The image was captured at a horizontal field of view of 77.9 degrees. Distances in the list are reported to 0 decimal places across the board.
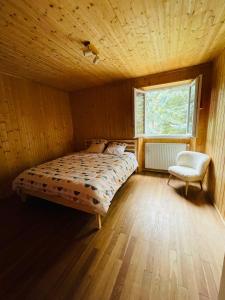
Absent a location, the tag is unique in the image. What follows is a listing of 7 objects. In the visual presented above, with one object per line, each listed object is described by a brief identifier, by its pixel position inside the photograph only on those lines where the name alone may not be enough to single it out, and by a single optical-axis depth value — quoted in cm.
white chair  246
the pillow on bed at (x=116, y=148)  342
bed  180
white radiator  326
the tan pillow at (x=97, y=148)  365
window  334
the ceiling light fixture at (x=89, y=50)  187
